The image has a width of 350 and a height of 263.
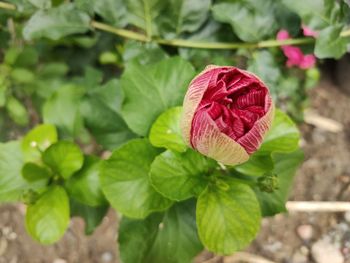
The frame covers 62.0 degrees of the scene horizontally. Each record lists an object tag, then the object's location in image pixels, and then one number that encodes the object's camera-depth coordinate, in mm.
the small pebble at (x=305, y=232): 234
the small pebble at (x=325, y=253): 223
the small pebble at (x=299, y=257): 228
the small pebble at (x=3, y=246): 236
